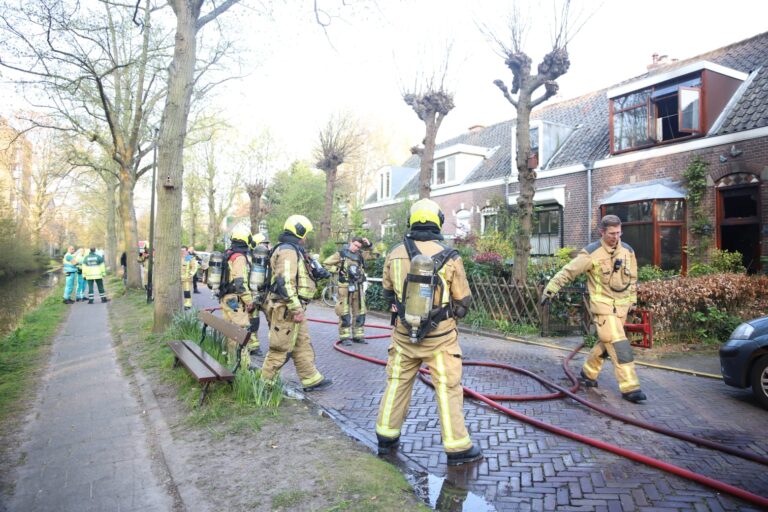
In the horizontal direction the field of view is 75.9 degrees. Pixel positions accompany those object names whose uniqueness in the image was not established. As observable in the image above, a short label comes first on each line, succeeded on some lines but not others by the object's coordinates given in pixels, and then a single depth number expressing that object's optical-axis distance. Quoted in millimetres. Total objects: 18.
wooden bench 4785
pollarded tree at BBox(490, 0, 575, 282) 10875
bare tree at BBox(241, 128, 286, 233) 34969
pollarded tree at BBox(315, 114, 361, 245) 20047
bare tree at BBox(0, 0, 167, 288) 11398
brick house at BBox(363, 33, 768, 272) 12516
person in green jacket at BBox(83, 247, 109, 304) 14852
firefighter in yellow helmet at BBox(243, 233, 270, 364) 5500
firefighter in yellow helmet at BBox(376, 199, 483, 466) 3586
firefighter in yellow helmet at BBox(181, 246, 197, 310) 14172
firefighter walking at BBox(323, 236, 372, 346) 8516
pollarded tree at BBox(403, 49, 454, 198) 13516
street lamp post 14262
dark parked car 4902
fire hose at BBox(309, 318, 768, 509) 3122
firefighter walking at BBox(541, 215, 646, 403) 5172
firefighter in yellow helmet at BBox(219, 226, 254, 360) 6918
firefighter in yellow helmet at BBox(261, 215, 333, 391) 5188
